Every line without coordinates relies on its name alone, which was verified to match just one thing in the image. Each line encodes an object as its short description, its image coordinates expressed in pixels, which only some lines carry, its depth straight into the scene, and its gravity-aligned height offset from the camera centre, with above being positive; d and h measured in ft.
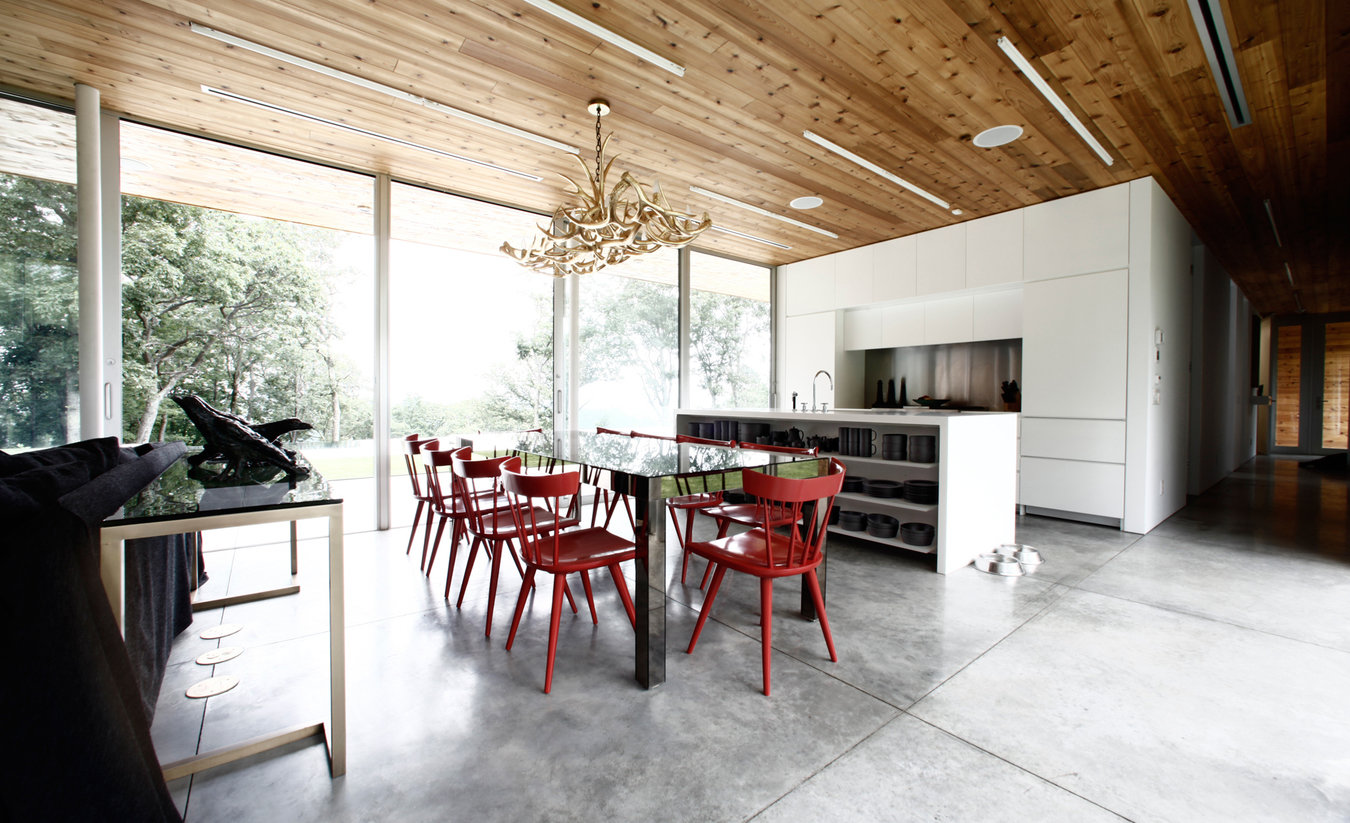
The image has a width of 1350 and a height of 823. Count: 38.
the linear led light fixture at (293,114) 10.74 +5.92
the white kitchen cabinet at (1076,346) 15.01 +1.61
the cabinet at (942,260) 18.44 +4.82
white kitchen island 11.00 -1.61
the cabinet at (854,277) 21.16 +4.83
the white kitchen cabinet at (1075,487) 15.06 -2.36
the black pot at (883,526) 12.03 -2.66
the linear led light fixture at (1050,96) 9.34 +5.87
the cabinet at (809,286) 22.52 +4.83
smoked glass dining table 6.79 -0.97
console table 4.34 -0.98
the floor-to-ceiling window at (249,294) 12.01 +2.51
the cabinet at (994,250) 17.10 +4.81
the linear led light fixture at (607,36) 8.29 +5.84
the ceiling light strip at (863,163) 12.71 +6.00
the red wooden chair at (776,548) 6.56 -1.98
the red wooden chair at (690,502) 10.27 -2.05
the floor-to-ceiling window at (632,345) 18.84 +2.04
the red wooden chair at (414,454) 11.25 -1.10
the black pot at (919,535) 11.48 -2.72
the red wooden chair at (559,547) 6.61 -1.97
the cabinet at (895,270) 19.79 +4.82
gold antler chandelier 10.00 +3.25
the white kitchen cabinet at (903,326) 20.47 +2.88
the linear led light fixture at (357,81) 8.95 +5.85
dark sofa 3.04 -1.65
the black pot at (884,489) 12.17 -1.89
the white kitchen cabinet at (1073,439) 15.07 -1.02
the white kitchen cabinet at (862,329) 21.79 +2.91
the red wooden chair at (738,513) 9.40 -1.97
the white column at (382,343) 14.58 +1.53
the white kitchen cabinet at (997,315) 17.97 +2.88
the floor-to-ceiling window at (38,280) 10.50 +2.31
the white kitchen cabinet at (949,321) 19.10 +2.88
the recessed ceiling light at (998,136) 12.13 +5.91
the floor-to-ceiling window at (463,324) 15.42 +2.32
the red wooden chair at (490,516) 7.84 -1.92
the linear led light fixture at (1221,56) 8.57 +5.96
